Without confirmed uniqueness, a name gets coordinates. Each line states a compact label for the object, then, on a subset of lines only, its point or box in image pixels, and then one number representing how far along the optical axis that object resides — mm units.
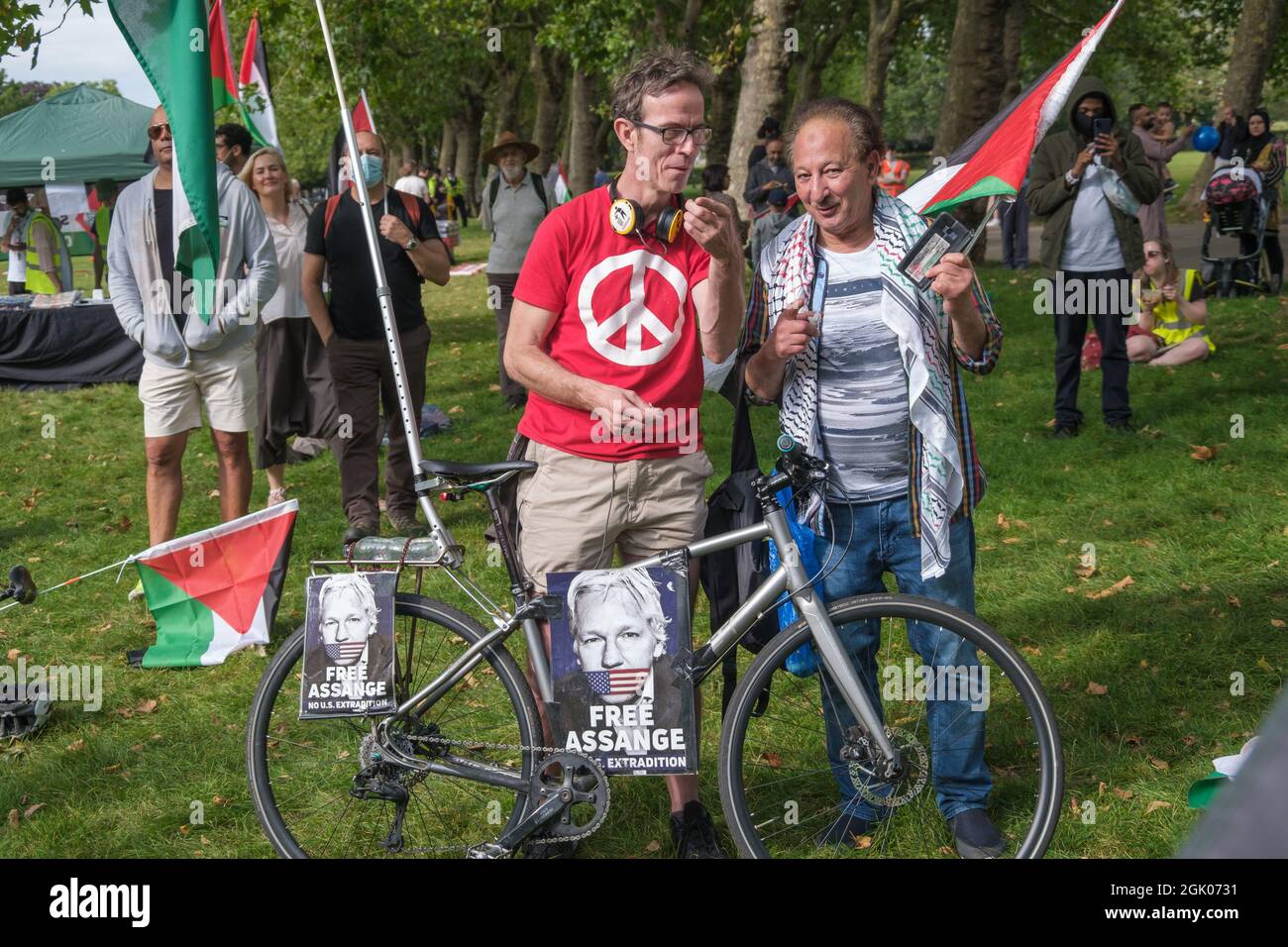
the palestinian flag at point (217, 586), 5059
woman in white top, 8445
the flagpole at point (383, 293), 4262
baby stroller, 13954
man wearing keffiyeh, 3650
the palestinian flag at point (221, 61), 6598
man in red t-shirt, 3570
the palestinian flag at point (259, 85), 9329
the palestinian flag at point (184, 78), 4738
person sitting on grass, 10930
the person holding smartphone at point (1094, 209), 8422
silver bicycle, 3594
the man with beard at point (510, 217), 11469
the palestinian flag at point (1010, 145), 3678
